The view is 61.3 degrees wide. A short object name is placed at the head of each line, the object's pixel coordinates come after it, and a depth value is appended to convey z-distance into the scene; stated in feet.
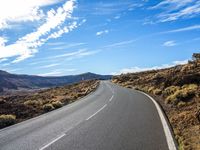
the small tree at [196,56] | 140.14
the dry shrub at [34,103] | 49.56
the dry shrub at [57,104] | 47.14
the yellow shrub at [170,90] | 39.19
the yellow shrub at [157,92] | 48.44
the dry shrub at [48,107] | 43.69
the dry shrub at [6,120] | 30.67
